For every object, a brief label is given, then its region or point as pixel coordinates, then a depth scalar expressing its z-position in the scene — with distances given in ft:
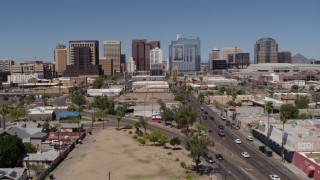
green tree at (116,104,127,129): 345.72
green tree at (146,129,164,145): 232.73
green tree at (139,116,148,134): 269.99
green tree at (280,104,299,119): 291.46
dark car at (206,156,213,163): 192.14
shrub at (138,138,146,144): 239.91
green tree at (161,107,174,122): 306.55
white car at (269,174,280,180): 160.79
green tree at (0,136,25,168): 178.70
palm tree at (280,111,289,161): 207.00
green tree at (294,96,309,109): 356.38
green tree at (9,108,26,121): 325.21
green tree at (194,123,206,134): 255.29
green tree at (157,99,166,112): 332.12
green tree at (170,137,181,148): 222.48
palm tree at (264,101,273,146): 256.81
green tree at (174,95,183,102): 436.52
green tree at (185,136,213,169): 172.14
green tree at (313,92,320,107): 399.40
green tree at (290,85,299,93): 550.28
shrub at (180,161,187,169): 183.19
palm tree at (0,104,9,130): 290.89
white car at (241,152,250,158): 200.55
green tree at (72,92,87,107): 425.69
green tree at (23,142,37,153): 198.14
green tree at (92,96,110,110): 372.99
